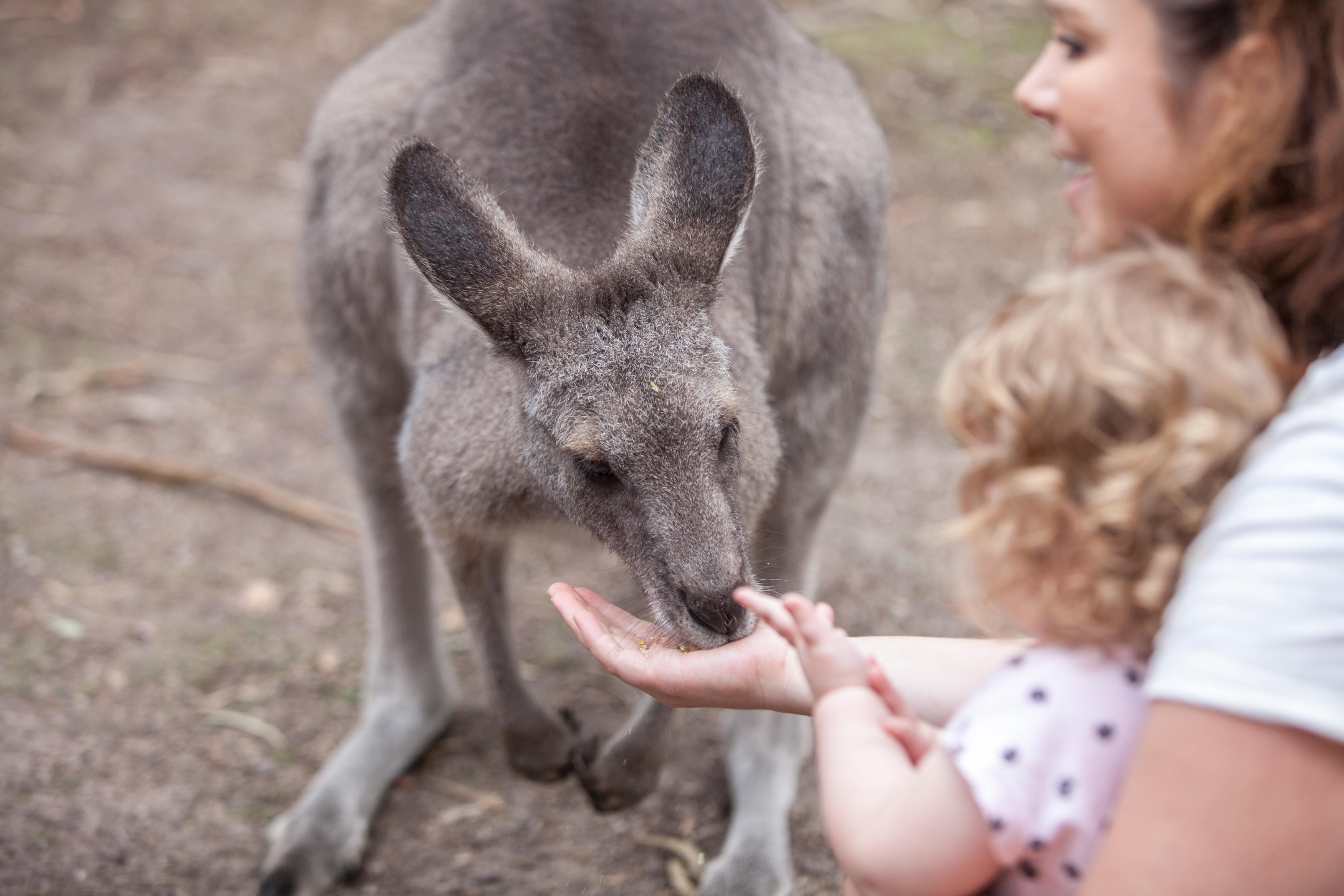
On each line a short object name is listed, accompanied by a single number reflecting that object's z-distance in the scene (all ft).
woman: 3.64
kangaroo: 6.92
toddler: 4.11
